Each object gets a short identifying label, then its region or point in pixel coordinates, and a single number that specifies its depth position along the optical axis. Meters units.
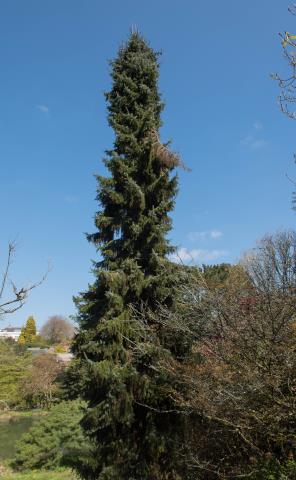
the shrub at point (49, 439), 15.38
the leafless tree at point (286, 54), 2.04
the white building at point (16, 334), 104.53
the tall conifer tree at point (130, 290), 8.02
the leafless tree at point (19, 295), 3.30
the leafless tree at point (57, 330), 76.44
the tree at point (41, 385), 36.22
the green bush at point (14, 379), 32.62
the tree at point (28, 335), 73.75
